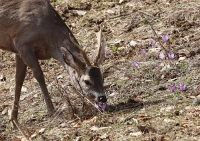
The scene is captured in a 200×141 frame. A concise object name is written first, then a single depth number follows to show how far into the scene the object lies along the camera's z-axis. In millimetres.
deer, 15750
